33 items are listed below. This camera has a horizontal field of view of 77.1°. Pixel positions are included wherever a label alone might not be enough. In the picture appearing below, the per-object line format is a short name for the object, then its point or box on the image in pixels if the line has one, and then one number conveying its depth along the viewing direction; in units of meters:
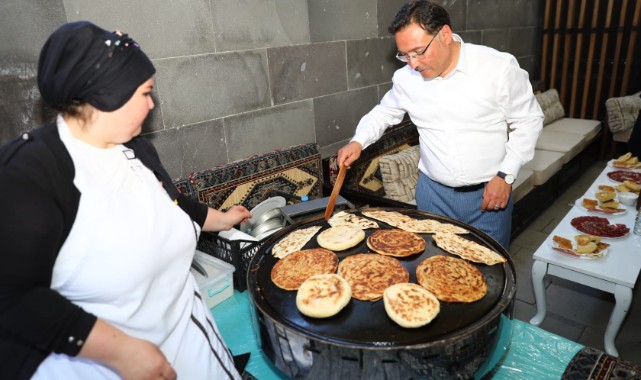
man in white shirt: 2.04
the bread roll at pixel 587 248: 2.57
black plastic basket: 1.98
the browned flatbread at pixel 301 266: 1.50
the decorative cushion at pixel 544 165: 4.61
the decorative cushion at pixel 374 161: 3.51
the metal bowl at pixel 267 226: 2.25
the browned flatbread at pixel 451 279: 1.36
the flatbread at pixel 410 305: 1.24
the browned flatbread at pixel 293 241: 1.71
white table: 2.41
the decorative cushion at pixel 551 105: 6.44
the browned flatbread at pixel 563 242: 2.67
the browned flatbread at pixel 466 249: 1.54
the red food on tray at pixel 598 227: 2.79
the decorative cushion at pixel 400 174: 3.71
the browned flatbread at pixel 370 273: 1.42
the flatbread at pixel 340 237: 1.71
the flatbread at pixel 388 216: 1.91
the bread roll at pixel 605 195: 3.30
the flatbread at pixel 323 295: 1.29
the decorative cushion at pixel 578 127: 6.08
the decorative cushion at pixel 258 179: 2.54
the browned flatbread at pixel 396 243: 1.64
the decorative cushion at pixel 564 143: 5.30
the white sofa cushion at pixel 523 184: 4.20
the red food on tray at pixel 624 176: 3.74
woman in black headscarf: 0.84
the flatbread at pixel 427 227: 1.80
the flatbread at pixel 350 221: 1.92
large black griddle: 1.18
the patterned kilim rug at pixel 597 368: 1.39
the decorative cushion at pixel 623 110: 5.69
